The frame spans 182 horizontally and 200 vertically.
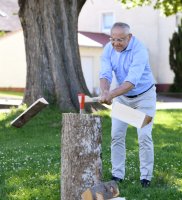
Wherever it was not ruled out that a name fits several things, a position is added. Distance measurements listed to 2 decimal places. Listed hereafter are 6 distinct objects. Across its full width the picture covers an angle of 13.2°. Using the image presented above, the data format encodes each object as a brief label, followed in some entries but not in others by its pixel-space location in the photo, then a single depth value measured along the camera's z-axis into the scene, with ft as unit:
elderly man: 28.10
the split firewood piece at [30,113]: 24.49
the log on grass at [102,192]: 19.90
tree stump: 22.47
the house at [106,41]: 138.51
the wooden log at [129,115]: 22.83
